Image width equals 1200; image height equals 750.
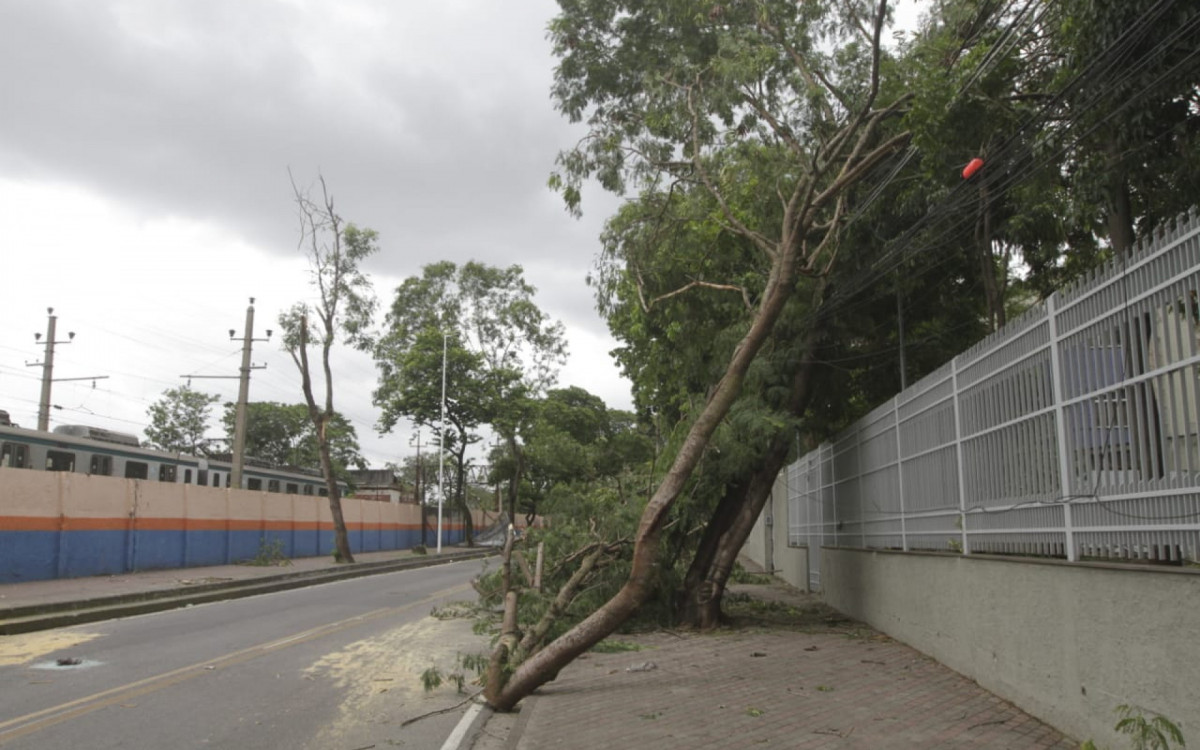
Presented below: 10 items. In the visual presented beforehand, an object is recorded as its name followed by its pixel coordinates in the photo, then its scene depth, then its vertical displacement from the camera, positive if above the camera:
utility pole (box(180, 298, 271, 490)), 27.48 +3.01
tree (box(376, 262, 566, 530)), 41.44 +7.43
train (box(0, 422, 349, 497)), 20.08 +1.03
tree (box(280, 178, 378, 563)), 27.27 +5.59
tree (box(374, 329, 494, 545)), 40.97 +5.11
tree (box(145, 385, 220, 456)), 55.47 +4.77
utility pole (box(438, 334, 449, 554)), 38.15 +2.68
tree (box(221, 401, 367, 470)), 61.22 +4.31
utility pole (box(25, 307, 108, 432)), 28.84 +4.22
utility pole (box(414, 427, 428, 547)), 54.33 +1.06
